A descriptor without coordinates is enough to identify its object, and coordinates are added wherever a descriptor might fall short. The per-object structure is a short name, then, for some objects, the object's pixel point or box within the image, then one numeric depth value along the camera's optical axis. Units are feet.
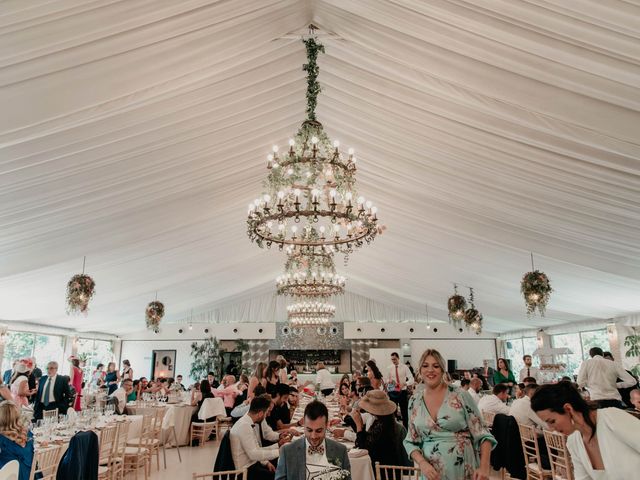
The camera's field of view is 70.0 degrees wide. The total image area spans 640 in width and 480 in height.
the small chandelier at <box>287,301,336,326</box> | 44.88
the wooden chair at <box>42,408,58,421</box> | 24.41
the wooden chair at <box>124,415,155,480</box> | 23.04
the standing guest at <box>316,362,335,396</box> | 48.52
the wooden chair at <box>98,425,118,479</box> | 19.69
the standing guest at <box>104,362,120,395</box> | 38.88
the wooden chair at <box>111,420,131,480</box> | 20.15
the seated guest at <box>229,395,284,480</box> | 13.65
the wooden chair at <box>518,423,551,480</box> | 17.95
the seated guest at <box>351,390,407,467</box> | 13.84
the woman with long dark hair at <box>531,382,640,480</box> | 7.09
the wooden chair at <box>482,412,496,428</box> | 23.80
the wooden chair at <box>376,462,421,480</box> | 10.99
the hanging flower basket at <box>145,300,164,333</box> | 46.06
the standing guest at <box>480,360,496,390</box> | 61.06
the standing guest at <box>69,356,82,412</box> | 33.83
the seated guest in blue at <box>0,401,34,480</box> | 12.16
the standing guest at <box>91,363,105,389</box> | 43.65
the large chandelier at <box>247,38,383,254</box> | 16.39
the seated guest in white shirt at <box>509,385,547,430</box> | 20.66
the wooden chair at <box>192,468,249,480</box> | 9.96
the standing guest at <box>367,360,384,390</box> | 25.02
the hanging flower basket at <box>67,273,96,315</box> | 28.73
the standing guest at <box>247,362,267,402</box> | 23.03
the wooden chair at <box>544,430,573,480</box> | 15.40
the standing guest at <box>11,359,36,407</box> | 24.08
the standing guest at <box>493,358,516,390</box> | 31.83
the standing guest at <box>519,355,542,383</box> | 33.68
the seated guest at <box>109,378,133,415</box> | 28.17
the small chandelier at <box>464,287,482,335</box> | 42.78
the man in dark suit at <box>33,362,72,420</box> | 26.68
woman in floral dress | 9.42
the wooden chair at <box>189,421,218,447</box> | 33.97
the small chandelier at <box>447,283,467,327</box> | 41.78
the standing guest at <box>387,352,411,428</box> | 30.86
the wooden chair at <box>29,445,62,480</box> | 15.99
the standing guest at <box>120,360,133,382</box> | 44.05
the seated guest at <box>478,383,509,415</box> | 23.53
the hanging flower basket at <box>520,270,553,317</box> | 28.27
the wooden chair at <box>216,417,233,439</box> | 35.55
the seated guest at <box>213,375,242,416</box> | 37.17
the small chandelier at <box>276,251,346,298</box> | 32.48
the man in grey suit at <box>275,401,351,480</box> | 10.02
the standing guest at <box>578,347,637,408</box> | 21.15
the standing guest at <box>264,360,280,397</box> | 24.73
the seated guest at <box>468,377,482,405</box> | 28.79
